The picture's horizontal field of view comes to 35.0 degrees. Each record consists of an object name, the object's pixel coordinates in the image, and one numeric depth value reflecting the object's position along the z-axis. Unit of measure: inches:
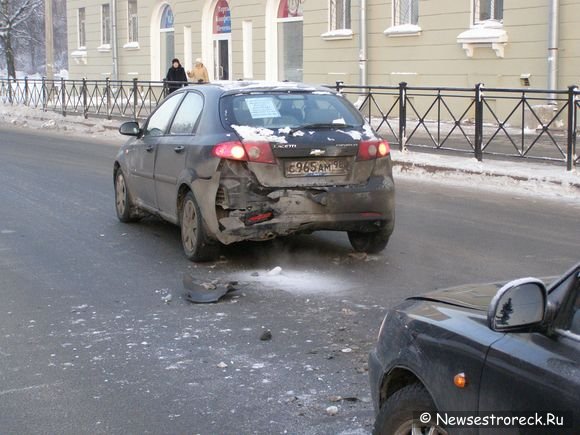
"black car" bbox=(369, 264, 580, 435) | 104.1
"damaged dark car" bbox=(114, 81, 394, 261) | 303.0
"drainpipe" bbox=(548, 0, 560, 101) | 759.7
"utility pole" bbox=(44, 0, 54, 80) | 1386.6
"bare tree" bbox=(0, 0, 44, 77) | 2039.9
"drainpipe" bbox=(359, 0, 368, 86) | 964.6
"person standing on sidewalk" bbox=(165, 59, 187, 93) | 954.1
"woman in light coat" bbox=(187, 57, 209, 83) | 961.5
